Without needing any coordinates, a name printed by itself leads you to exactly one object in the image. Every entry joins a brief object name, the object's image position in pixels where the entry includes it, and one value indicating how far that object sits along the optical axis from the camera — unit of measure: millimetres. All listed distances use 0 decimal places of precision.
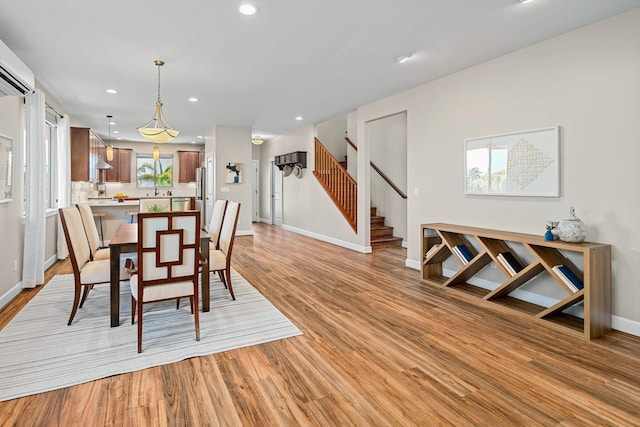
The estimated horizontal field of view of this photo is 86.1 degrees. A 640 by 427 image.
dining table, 2797
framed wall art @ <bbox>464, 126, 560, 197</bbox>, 3352
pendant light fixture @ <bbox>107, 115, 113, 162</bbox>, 8168
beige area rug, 2240
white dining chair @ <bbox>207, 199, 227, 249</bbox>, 4312
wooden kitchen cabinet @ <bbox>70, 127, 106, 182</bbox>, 6348
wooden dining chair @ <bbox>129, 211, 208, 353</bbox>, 2492
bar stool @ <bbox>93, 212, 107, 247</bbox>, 6518
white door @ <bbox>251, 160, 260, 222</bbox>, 11594
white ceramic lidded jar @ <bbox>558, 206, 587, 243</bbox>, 2961
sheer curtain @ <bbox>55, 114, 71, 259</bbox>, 5711
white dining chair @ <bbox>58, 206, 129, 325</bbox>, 2907
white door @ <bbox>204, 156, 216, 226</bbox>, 8398
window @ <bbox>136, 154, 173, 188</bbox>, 10852
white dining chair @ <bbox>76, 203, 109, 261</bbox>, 3544
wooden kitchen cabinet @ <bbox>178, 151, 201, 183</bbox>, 10898
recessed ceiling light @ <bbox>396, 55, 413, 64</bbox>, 3803
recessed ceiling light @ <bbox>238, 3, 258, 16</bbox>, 2768
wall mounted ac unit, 3168
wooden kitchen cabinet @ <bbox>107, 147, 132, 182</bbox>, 10297
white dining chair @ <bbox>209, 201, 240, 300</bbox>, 3613
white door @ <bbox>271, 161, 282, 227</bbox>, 10250
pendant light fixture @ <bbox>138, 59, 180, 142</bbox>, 4586
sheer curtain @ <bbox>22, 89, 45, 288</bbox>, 4020
